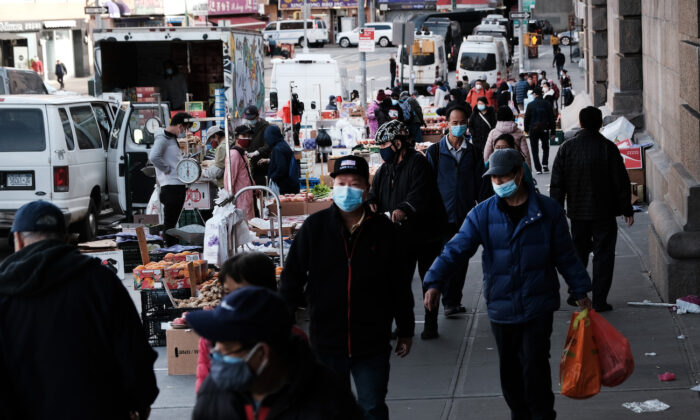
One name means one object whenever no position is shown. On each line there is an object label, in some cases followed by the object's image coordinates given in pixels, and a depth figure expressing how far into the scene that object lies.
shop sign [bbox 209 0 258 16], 74.94
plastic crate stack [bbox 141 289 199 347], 9.53
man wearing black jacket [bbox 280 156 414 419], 5.67
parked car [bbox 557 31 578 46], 66.41
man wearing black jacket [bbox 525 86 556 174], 20.34
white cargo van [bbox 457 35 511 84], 46.16
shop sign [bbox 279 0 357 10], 84.69
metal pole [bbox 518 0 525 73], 49.61
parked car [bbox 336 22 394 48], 73.06
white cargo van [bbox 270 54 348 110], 30.50
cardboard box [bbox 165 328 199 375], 8.62
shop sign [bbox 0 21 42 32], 56.12
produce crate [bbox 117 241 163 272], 13.20
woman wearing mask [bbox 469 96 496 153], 18.42
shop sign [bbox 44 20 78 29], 60.00
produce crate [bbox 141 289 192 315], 9.69
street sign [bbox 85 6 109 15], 34.92
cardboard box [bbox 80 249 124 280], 12.34
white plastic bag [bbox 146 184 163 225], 14.08
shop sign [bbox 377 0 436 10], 86.84
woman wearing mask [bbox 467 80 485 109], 26.95
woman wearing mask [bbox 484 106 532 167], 12.44
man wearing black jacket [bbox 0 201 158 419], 4.40
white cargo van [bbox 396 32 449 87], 49.91
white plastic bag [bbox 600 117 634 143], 16.59
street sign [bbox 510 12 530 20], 43.12
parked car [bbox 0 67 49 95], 26.61
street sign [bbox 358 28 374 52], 28.06
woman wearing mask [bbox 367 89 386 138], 21.27
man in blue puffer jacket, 6.16
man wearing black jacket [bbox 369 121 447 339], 8.39
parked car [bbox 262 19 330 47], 71.06
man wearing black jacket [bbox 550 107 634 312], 9.52
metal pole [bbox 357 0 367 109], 28.23
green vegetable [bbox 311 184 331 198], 14.26
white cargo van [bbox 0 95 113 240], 14.13
